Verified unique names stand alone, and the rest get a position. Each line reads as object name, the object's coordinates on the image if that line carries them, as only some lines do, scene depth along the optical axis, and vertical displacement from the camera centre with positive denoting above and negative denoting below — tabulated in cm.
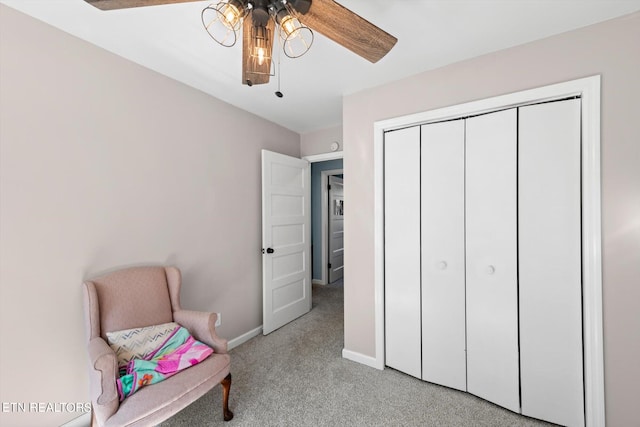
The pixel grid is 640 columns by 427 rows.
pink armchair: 123 -73
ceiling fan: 94 +73
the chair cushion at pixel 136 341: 152 -77
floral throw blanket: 134 -84
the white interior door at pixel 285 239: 285 -30
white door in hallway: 502 -29
